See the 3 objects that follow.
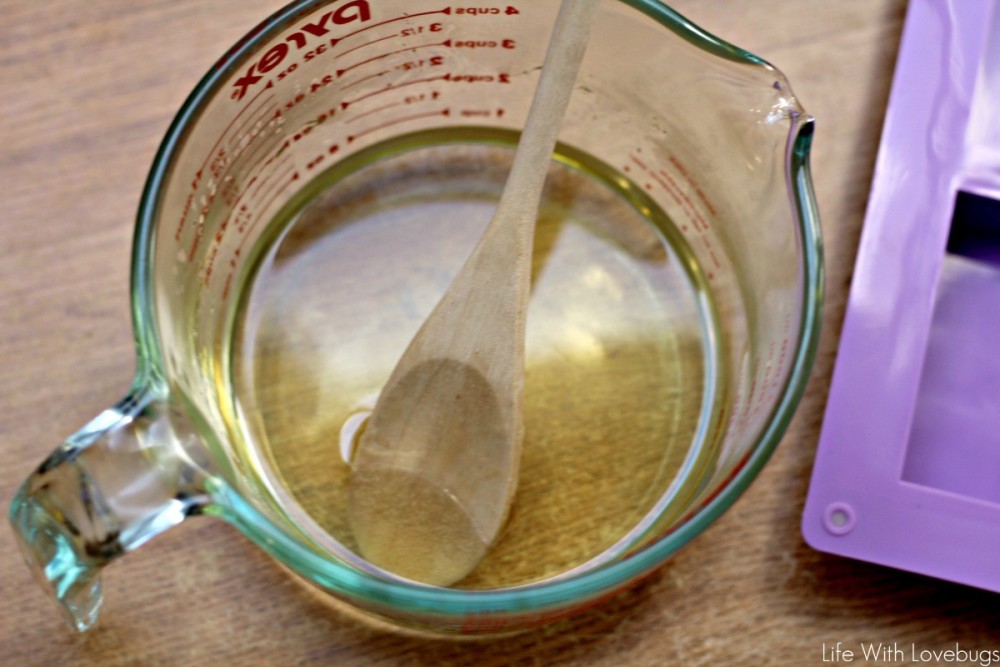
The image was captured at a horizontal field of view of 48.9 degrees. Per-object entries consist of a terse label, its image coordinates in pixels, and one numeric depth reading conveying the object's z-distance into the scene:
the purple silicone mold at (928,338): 0.64
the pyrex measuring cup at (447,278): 0.51
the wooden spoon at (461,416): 0.61
